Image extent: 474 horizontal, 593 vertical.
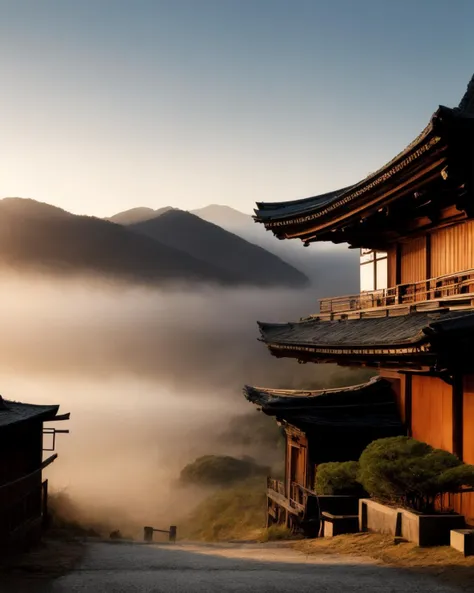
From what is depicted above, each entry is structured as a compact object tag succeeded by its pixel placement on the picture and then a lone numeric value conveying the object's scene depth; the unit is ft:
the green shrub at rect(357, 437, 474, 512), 47.06
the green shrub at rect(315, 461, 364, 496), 61.93
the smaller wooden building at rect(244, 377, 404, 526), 69.26
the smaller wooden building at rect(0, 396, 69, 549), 57.11
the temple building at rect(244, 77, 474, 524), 50.85
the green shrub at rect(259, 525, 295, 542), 73.97
